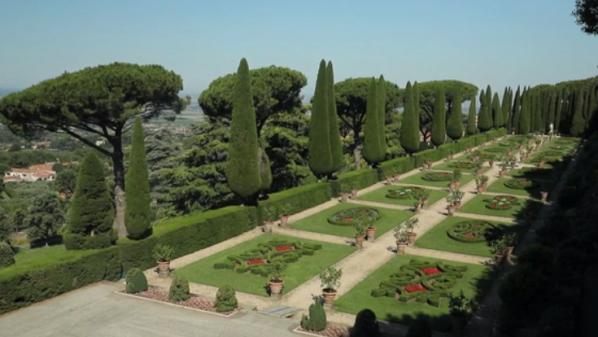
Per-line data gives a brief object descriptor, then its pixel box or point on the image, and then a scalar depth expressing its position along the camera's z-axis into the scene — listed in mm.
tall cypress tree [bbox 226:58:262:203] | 24266
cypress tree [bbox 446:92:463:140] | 57312
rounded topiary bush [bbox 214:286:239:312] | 14117
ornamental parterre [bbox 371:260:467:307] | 15312
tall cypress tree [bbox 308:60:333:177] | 31344
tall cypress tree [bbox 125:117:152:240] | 18844
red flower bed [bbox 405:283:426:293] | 15909
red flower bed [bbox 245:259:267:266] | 19109
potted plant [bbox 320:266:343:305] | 14719
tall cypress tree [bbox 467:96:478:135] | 65562
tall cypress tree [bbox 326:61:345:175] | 32219
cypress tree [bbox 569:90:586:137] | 69188
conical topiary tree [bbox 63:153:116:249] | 17281
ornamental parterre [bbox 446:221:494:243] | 21581
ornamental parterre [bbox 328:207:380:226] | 24980
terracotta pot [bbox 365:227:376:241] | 22156
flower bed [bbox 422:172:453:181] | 37856
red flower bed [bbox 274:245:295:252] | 20812
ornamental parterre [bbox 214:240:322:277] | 18516
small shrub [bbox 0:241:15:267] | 18734
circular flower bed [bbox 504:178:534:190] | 33562
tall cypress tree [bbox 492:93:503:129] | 73438
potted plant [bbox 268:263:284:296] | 15711
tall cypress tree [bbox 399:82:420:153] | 43281
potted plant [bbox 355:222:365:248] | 20969
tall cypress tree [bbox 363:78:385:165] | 37425
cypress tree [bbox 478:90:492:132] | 69312
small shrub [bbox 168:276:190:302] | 14984
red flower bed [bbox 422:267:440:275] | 17578
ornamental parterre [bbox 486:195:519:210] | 27838
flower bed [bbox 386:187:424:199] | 31333
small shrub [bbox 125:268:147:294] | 15797
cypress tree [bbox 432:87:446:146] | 51625
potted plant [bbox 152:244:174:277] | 18078
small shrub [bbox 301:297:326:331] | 12711
